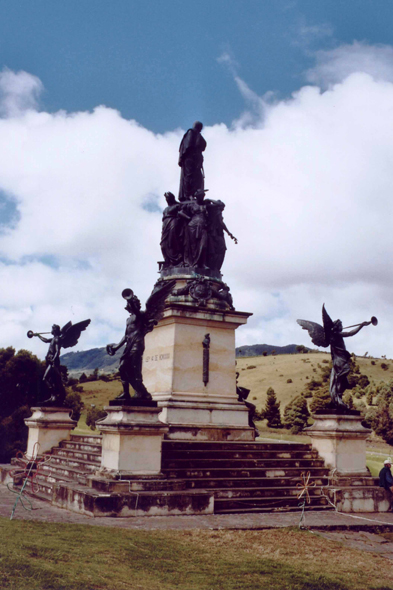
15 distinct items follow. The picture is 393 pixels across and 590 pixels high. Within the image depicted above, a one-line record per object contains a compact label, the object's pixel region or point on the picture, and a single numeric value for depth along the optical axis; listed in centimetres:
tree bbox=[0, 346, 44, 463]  2847
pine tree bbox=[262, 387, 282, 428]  4719
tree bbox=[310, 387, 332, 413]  4647
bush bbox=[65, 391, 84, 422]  3386
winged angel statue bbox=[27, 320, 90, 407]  1706
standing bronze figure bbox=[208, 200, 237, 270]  1789
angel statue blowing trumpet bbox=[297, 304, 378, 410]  1402
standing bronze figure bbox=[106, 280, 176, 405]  1195
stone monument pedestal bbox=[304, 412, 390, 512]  1295
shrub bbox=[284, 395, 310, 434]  4548
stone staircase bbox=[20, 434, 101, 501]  1269
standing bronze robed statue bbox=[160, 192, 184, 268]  1773
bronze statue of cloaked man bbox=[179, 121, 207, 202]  1873
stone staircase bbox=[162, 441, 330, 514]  1179
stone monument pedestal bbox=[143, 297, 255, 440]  1514
